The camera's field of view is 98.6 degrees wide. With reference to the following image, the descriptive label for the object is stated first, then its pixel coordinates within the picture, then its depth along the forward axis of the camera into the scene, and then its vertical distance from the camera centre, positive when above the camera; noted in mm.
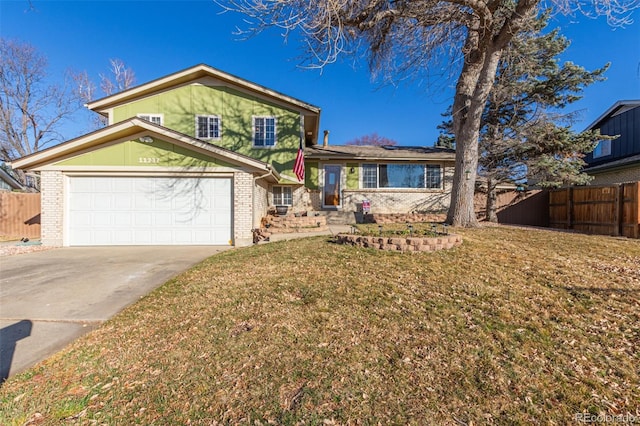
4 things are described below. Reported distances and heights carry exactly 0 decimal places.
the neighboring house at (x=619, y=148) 14641 +3785
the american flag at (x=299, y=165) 11766 +1977
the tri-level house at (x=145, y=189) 8594 +693
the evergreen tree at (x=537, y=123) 12180 +4147
